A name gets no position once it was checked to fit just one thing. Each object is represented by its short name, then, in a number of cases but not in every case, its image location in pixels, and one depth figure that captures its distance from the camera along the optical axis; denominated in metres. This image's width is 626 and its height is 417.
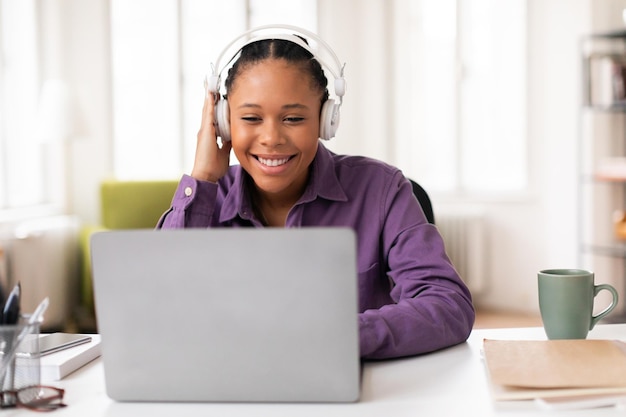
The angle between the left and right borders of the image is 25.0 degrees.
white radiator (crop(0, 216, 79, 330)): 5.32
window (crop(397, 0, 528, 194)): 6.92
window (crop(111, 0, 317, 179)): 6.74
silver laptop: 1.85
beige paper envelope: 1.90
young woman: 2.41
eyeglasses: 1.92
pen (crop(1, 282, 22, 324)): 1.93
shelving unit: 5.97
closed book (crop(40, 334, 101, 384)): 2.07
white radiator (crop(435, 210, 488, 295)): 6.89
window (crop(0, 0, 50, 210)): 6.04
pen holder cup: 1.92
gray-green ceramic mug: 2.15
